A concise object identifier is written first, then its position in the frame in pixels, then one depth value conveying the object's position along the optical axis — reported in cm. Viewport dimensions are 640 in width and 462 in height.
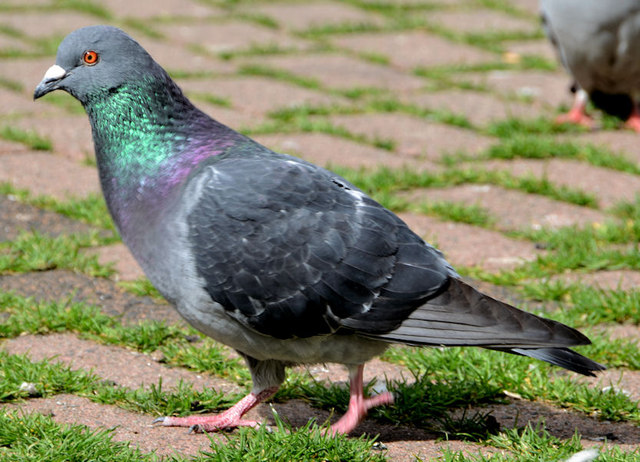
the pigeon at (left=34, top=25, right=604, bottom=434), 577
